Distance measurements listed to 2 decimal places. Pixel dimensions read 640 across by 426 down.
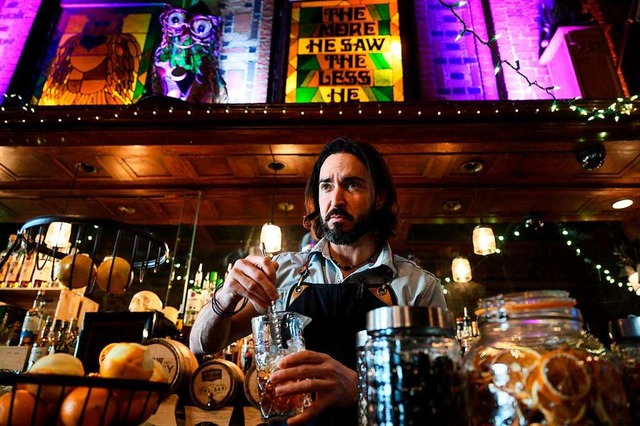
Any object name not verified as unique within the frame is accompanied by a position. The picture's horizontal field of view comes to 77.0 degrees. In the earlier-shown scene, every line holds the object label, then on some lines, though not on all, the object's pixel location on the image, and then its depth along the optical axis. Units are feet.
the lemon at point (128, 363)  2.62
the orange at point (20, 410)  2.24
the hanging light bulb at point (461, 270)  16.25
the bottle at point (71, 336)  12.74
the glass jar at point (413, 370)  1.96
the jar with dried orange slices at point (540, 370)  1.96
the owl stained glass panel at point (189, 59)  14.14
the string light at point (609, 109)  11.43
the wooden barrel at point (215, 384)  6.81
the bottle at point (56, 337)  12.60
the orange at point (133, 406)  2.41
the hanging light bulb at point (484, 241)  14.20
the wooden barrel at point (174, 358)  6.45
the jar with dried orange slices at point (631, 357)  2.35
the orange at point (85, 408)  2.26
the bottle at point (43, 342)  9.95
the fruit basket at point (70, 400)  2.22
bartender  3.55
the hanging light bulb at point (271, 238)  14.06
